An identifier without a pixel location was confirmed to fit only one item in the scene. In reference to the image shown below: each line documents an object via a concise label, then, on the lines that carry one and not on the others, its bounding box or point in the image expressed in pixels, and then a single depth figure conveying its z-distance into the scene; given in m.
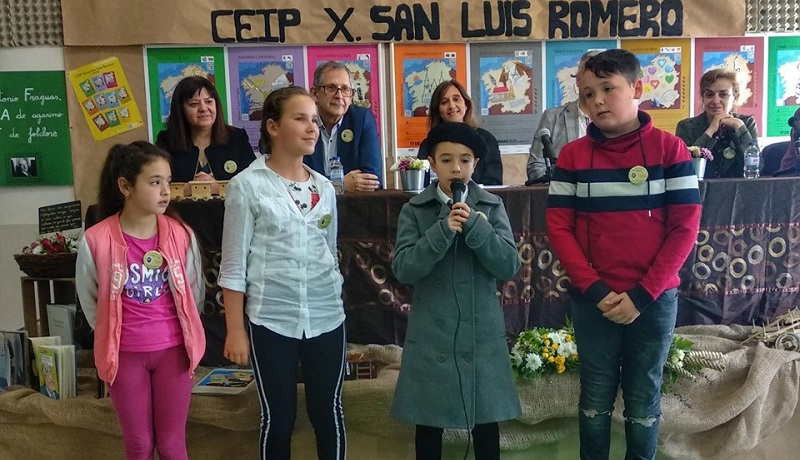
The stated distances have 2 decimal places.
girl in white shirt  1.75
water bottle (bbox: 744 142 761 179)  2.72
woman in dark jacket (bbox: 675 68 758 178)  2.79
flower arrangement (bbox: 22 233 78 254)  2.76
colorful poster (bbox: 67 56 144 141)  3.65
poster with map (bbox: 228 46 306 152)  3.73
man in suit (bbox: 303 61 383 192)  2.82
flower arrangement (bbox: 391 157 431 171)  2.53
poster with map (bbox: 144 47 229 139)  3.69
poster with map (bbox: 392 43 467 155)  3.78
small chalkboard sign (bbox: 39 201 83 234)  2.77
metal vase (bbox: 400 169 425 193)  2.54
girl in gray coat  1.70
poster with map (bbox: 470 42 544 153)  3.82
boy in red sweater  1.72
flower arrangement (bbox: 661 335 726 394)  2.20
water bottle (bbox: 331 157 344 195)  2.64
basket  2.70
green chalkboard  3.63
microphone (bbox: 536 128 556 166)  2.74
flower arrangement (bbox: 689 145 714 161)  2.57
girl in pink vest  1.77
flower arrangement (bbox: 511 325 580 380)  2.18
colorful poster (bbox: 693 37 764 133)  3.87
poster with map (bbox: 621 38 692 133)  3.85
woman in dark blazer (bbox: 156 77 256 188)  2.72
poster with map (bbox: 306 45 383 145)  3.75
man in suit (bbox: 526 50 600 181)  3.37
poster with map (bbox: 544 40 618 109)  3.83
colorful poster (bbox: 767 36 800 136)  3.89
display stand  2.87
